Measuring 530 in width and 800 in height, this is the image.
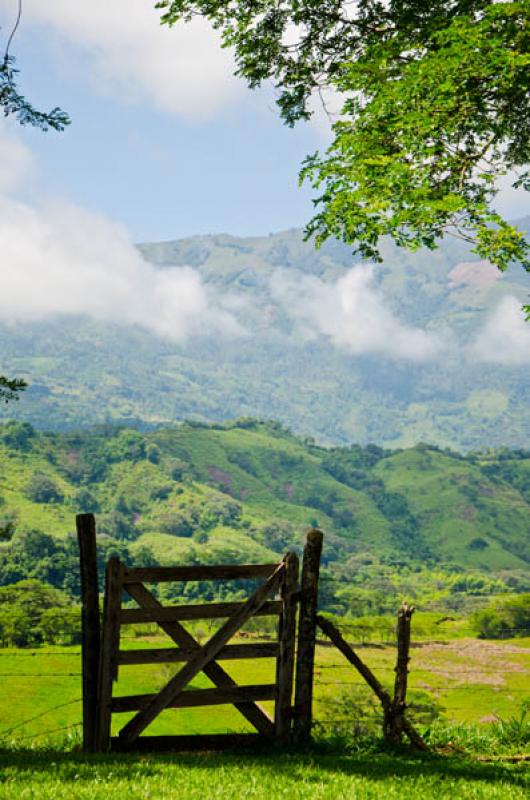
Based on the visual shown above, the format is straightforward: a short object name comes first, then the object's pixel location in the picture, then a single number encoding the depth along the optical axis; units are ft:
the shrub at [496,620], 231.38
